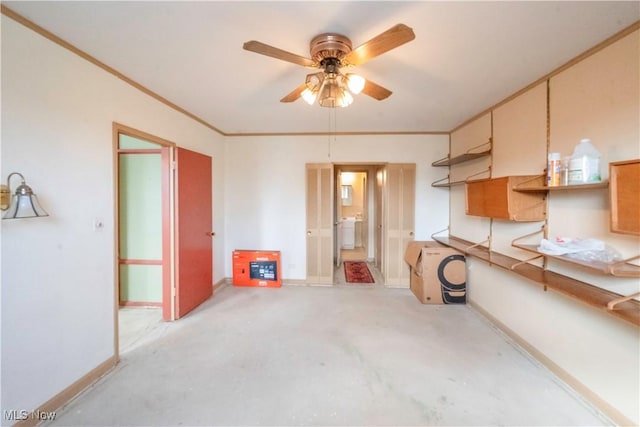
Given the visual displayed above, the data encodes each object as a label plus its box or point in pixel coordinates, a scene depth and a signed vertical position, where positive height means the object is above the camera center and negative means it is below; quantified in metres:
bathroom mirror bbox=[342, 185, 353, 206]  8.05 +0.42
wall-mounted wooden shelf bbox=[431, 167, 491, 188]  3.64 +0.40
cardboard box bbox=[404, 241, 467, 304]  3.62 -0.92
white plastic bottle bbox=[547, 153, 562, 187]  2.00 +0.29
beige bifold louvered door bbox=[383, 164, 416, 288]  4.26 -0.15
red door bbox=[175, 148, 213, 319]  3.12 -0.27
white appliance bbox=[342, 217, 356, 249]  7.49 -0.67
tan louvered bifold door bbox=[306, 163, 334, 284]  4.34 -0.23
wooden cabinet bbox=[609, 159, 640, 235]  1.43 +0.07
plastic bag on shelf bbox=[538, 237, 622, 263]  1.72 -0.29
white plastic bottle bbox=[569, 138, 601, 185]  1.77 +0.29
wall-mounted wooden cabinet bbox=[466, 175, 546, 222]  2.35 +0.06
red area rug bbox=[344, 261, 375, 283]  4.70 -1.23
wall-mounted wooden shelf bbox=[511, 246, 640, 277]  1.50 -0.36
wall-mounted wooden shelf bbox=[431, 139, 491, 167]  3.19 +0.66
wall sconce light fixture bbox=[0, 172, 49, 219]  1.50 +0.05
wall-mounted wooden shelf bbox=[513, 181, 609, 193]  1.69 +0.15
